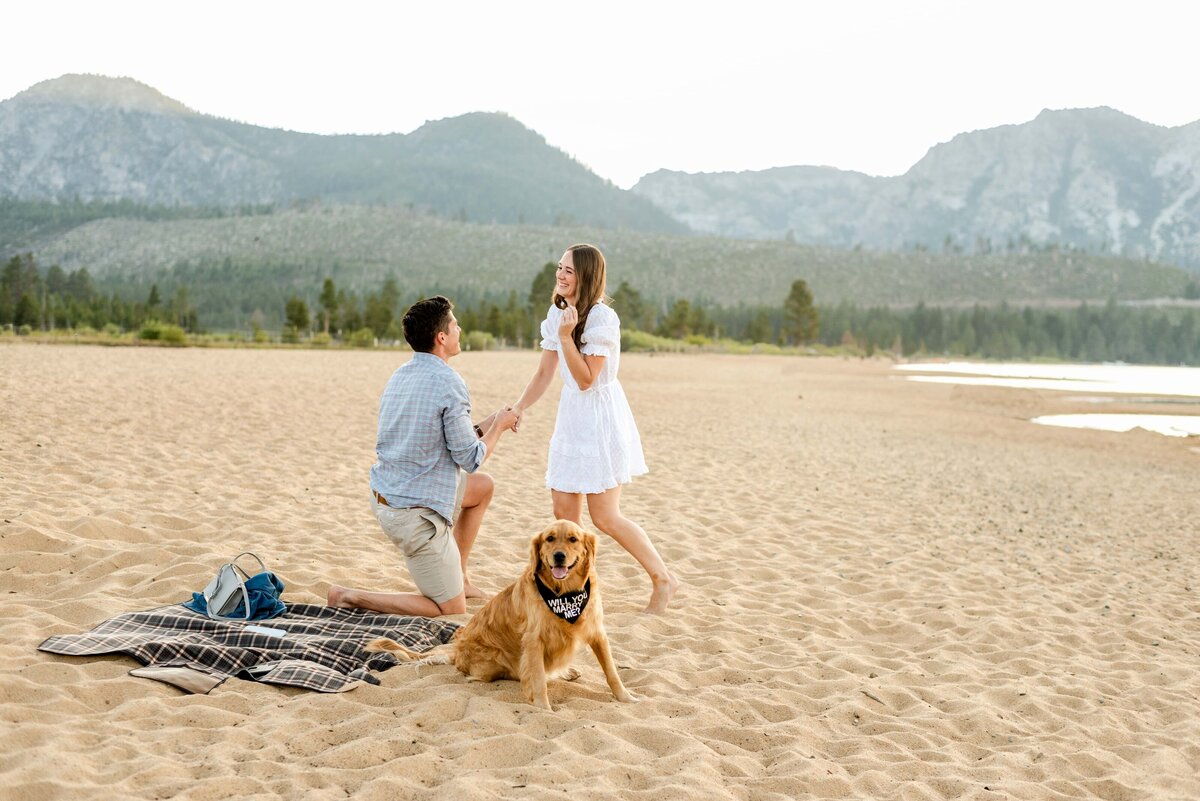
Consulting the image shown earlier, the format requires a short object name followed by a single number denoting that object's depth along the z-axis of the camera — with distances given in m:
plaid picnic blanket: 4.47
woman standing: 5.71
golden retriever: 4.34
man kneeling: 5.36
